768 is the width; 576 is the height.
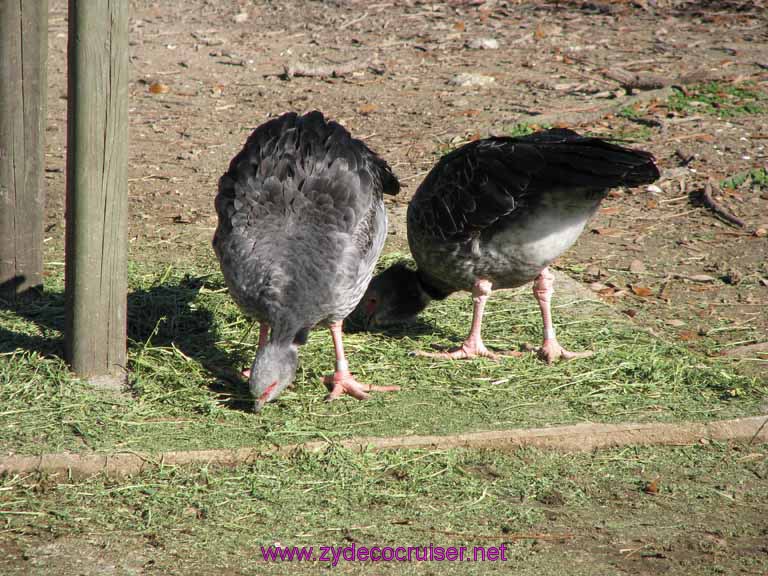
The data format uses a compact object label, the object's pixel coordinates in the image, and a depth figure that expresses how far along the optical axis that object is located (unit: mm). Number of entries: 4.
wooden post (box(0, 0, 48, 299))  12328
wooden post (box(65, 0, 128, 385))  9977
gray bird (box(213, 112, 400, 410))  10562
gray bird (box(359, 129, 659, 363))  10781
